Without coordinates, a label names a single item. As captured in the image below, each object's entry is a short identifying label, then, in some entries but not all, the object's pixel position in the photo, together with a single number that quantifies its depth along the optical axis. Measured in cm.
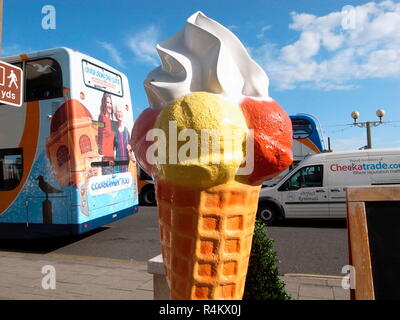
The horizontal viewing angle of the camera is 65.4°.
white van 788
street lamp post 1687
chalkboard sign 194
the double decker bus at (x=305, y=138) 1242
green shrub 266
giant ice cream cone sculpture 137
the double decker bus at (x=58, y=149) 602
